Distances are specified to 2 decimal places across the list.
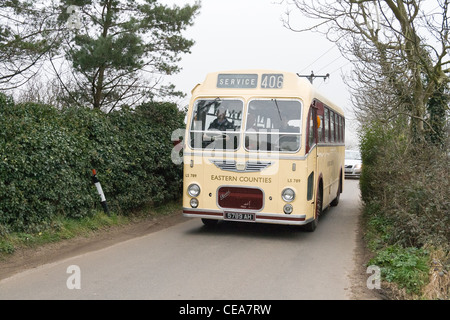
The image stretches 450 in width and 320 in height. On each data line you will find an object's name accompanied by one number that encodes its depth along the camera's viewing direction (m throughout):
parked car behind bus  28.70
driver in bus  9.85
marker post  9.84
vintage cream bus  9.39
